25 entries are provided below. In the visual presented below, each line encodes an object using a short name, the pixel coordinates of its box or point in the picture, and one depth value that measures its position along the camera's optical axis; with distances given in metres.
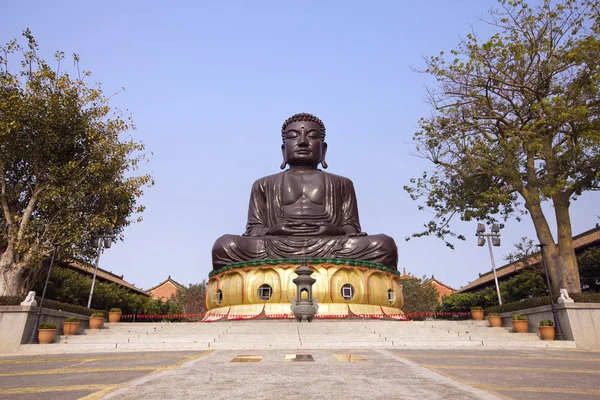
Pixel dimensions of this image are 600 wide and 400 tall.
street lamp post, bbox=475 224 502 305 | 17.69
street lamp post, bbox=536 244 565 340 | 10.28
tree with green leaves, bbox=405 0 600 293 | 11.35
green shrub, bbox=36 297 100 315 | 11.83
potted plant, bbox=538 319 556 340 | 10.41
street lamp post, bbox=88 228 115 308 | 15.40
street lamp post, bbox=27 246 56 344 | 10.41
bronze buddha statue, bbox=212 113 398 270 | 17.67
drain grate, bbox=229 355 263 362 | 6.24
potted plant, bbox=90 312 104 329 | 12.91
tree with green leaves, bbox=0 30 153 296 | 11.71
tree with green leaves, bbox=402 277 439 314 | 34.94
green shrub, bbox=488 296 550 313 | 11.39
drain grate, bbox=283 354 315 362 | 6.17
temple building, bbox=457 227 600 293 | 20.17
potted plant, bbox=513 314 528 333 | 11.57
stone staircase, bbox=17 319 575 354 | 9.43
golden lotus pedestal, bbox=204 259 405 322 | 16.28
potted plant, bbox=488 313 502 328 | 12.73
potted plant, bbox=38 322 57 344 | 10.45
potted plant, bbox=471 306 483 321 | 14.62
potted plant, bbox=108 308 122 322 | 14.90
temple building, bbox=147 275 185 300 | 46.19
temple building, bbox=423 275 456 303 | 47.88
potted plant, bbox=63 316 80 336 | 11.59
